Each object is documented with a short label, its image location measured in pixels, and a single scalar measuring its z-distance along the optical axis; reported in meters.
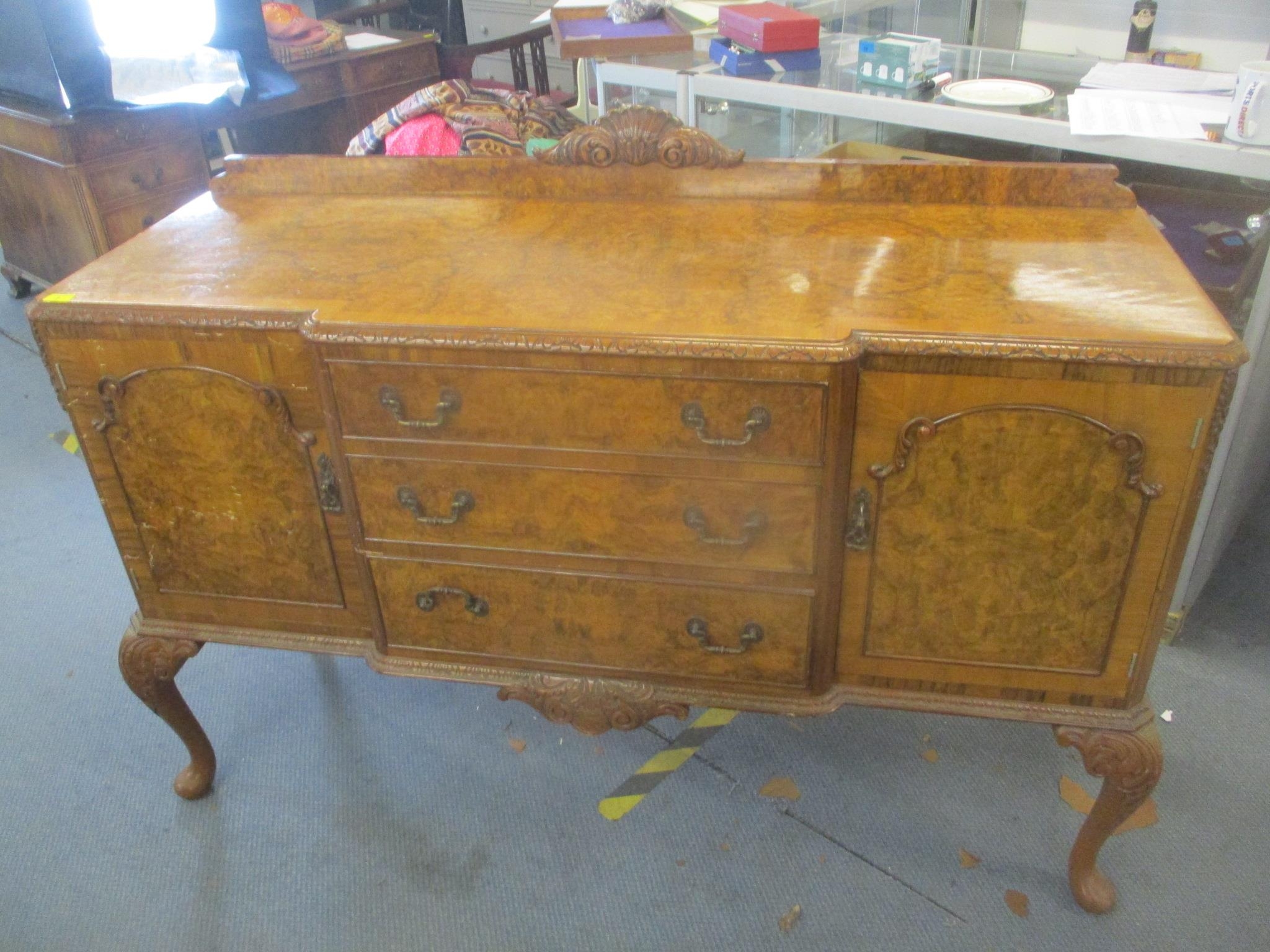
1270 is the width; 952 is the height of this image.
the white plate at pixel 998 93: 1.90
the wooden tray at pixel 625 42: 2.26
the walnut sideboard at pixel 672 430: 1.15
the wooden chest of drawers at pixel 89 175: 3.04
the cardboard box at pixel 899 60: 1.97
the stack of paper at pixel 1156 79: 1.96
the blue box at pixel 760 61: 2.13
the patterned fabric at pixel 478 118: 2.37
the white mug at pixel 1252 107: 1.57
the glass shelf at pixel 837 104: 1.81
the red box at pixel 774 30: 2.13
